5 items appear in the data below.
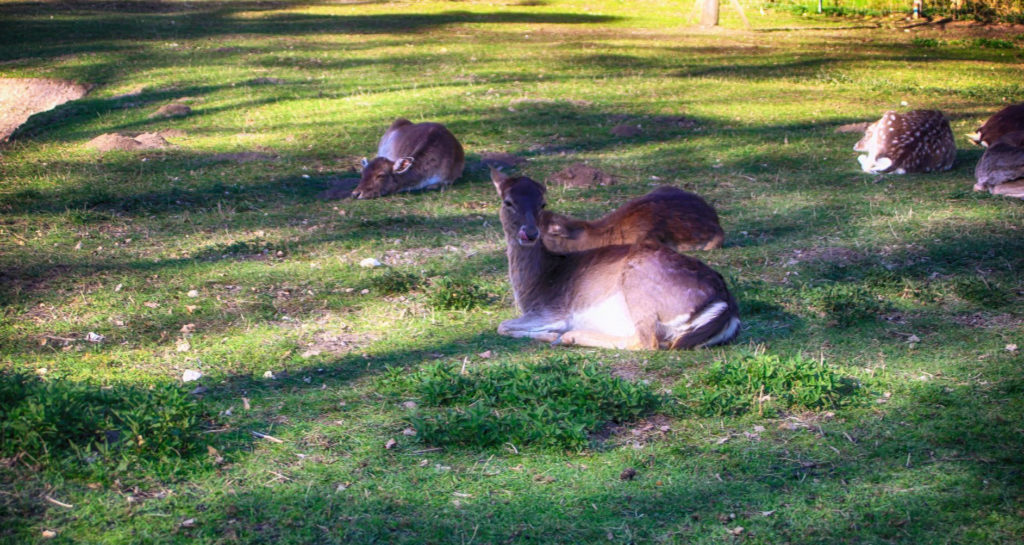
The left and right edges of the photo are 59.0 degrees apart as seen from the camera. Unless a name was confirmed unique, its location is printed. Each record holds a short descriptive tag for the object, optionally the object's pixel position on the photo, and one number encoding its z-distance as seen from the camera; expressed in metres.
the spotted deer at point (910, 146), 10.77
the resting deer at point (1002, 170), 9.55
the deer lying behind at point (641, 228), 8.16
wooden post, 27.55
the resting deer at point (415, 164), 10.48
